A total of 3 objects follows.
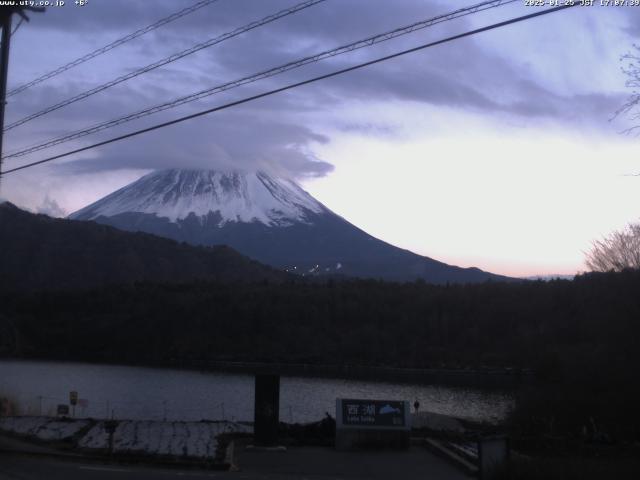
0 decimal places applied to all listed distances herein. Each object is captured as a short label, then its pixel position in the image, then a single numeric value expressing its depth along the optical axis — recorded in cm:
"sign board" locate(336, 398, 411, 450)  1969
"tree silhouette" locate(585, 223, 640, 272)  4325
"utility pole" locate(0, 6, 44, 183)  1670
